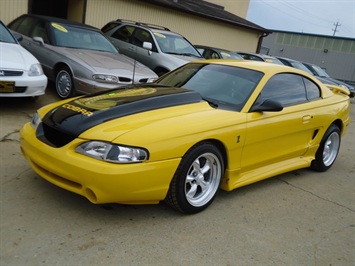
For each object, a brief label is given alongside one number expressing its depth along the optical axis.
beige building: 11.98
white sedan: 5.27
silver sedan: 6.32
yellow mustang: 2.88
